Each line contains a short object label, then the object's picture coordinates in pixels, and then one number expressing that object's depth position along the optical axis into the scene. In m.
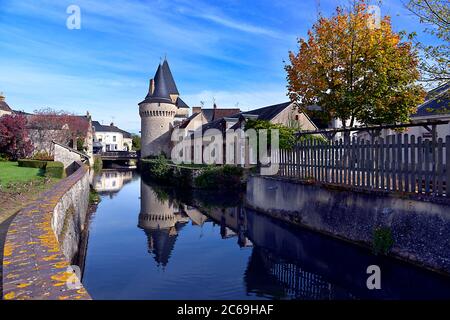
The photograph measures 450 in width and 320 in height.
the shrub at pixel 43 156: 32.90
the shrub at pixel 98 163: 51.85
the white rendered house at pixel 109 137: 92.19
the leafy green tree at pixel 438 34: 9.07
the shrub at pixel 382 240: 8.00
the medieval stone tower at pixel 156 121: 52.97
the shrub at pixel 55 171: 21.48
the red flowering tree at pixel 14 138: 30.78
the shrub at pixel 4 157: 32.56
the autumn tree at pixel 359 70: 12.86
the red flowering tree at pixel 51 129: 37.84
